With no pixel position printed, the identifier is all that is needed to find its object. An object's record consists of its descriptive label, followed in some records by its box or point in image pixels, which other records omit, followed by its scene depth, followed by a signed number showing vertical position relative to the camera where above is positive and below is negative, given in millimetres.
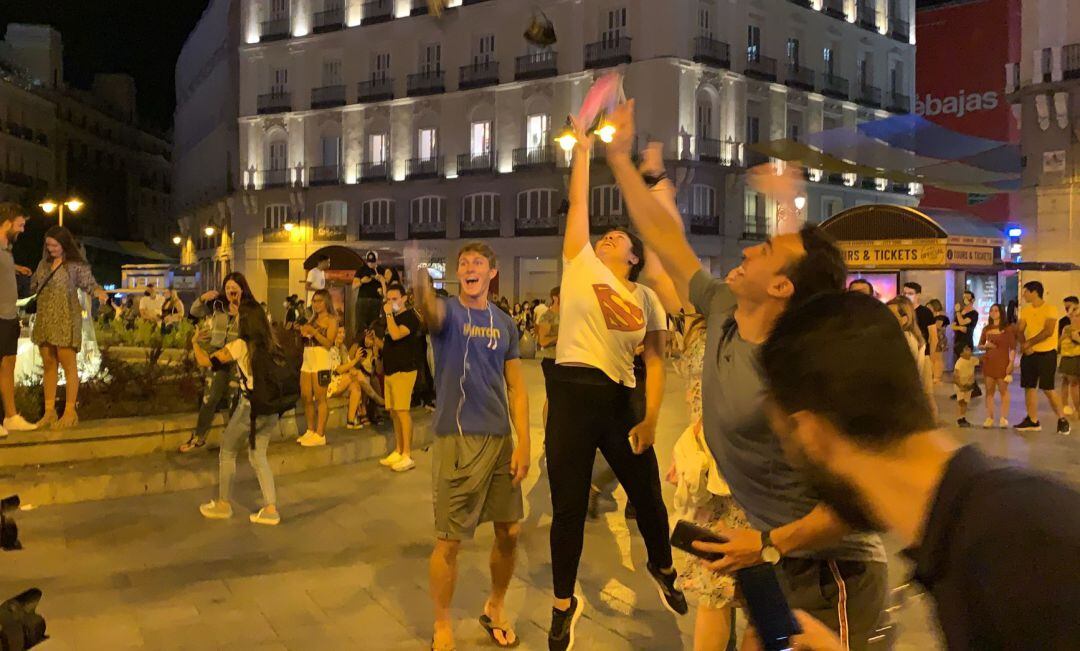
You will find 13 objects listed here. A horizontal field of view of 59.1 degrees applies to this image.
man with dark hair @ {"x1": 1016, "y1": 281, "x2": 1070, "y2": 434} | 12016 -689
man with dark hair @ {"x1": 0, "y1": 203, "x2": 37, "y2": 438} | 7324 -117
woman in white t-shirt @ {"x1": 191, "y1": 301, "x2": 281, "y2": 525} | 6613 -915
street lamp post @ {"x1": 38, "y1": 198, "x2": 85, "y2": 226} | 28528 +3016
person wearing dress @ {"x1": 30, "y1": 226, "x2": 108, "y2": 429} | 7762 -34
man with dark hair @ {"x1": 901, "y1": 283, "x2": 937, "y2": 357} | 13773 -352
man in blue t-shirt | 4328 -662
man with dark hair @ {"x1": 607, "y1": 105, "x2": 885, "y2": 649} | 2570 -487
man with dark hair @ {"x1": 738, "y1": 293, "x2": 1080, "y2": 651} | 1188 -271
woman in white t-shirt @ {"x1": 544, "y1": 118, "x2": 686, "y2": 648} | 4336 -404
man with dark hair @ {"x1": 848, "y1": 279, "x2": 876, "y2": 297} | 5429 +73
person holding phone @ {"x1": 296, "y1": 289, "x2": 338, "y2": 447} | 9391 -675
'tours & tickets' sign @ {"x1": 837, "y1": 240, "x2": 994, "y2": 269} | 19188 +860
